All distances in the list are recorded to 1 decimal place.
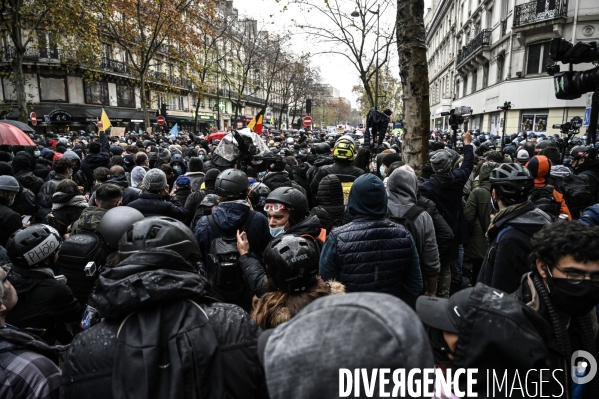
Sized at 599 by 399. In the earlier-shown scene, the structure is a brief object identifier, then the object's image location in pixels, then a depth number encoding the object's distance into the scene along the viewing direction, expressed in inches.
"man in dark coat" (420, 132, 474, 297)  171.3
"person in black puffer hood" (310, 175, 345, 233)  183.6
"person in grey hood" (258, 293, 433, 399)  33.6
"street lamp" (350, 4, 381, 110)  746.7
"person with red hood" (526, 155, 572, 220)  152.0
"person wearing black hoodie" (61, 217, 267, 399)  52.6
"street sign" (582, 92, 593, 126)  265.0
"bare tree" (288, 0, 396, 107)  740.3
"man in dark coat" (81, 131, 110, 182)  303.0
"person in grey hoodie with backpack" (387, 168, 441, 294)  132.7
